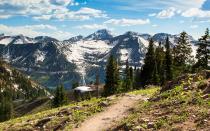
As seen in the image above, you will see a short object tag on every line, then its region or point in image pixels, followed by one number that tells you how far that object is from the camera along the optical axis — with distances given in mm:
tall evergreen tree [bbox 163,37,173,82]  105200
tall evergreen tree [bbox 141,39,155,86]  103625
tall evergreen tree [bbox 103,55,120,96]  106250
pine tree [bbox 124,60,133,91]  129625
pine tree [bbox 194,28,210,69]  88938
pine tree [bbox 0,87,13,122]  169000
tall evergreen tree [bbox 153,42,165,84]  107188
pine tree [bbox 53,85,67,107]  137525
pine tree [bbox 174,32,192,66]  101031
